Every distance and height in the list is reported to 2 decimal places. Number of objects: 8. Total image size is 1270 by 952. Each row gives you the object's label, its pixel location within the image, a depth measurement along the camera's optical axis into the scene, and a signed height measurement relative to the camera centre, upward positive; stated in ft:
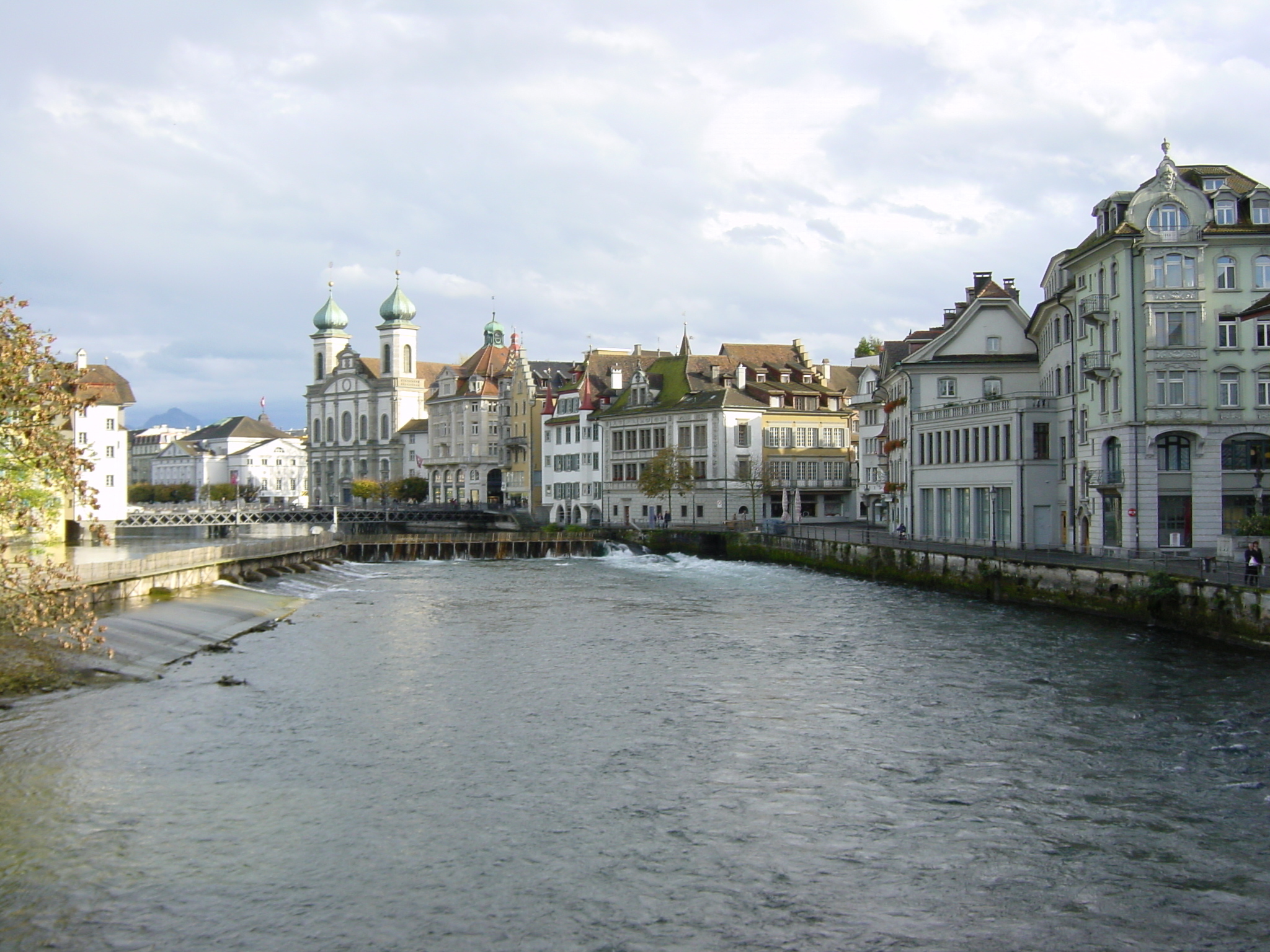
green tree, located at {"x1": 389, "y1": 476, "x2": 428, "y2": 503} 508.12 +6.09
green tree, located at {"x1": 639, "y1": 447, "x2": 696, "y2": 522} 301.22 +6.47
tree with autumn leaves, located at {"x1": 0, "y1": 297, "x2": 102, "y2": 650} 67.97 +3.53
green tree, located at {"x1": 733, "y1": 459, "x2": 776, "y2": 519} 302.25 +5.38
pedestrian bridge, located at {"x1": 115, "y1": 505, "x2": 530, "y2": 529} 368.89 -3.33
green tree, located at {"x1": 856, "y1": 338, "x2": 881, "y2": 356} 428.56 +53.65
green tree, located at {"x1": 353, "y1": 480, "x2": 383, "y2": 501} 540.93 +6.55
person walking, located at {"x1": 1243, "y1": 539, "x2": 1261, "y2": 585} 113.60 -6.39
